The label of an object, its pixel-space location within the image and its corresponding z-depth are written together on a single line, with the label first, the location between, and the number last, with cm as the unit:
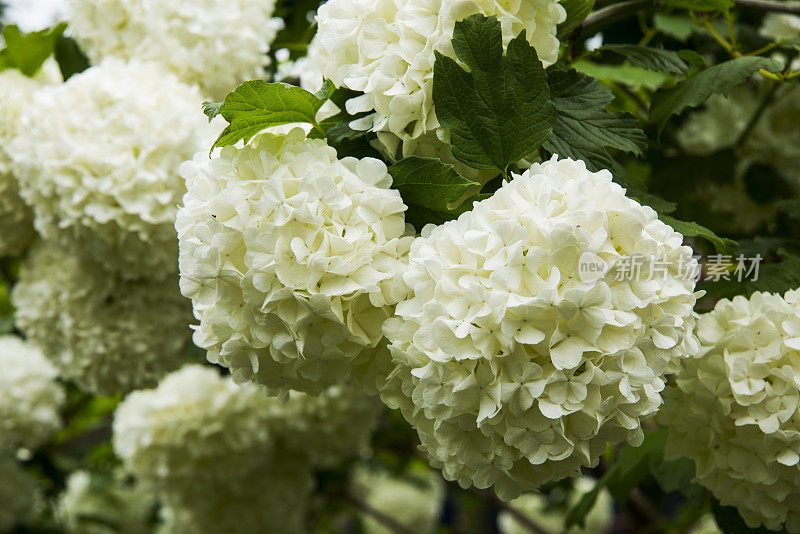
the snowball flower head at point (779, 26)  123
